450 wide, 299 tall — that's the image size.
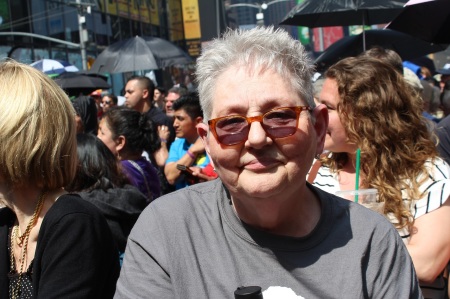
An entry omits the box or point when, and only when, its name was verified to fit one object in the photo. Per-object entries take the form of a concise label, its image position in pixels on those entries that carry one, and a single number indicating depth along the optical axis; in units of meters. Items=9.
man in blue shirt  6.32
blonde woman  2.23
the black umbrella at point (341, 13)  6.27
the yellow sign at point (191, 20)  44.50
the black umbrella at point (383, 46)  7.96
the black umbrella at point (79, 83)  10.17
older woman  1.83
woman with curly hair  2.81
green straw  2.88
